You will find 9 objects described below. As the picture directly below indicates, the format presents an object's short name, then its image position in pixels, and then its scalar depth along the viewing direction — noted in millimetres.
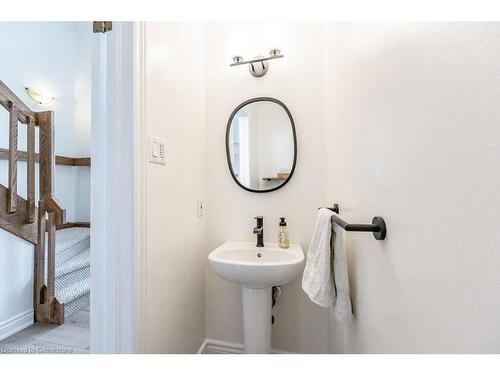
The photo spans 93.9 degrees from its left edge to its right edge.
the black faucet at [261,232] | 1398
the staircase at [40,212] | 1679
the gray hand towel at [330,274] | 886
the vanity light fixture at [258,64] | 1450
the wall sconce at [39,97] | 2512
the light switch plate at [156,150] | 962
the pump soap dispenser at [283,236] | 1386
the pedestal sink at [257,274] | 1100
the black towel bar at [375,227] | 649
